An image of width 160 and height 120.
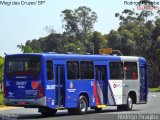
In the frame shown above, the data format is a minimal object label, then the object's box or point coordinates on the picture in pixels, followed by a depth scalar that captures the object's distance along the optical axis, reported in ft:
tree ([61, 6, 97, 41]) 421.59
